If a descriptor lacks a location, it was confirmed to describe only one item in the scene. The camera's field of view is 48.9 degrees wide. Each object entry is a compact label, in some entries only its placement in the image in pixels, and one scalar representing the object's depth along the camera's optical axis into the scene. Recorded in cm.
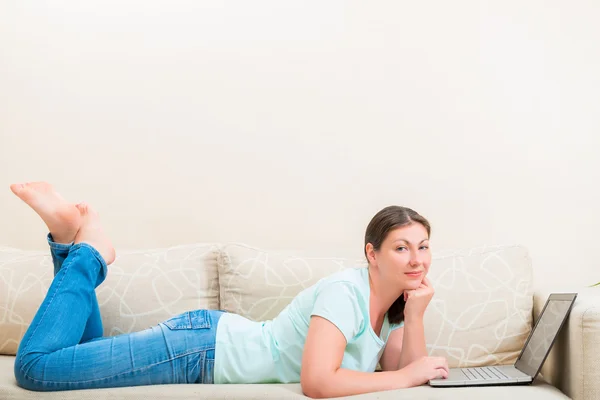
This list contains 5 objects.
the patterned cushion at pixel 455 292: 201
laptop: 169
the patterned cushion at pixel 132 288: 213
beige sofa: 202
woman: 168
